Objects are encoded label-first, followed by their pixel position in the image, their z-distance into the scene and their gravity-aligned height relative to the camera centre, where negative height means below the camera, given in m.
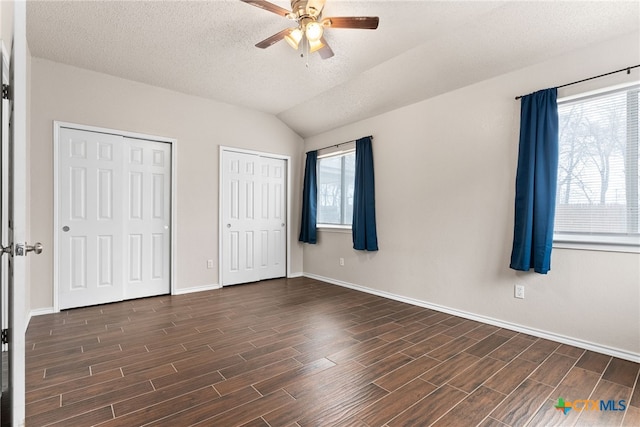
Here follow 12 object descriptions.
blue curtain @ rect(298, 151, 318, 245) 5.26 +0.21
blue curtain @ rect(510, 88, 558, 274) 2.71 +0.29
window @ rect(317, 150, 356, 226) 4.91 +0.41
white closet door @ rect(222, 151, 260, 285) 4.71 -0.09
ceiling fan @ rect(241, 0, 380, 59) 2.26 +1.43
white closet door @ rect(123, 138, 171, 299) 3.94 -0.07
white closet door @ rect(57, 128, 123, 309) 3.51 -0.08
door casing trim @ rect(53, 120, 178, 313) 3.42 +0.33
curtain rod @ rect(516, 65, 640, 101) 2.40 +1.12
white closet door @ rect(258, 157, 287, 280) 5.14 -0.10
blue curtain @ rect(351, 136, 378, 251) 4.30 +0.15
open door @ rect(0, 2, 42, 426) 1.42 -0.09
